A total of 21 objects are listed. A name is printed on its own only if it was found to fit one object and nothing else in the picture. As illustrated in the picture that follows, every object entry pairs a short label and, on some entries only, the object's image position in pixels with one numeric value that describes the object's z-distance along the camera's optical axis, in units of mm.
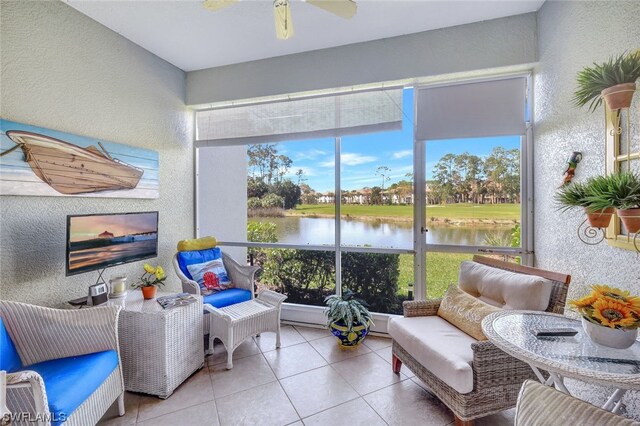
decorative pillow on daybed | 1950
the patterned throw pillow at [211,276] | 2969
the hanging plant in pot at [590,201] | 1289
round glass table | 1043
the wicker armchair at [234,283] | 2773
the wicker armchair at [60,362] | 1295
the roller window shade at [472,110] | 2688
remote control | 1358
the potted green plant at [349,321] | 2689
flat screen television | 2148
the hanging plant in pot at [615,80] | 1305
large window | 2832
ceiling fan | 1735
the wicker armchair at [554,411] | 985
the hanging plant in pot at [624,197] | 1147
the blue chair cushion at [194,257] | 2998
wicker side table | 2082
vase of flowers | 1147
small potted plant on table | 2459
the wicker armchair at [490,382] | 1664
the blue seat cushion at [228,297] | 2756
